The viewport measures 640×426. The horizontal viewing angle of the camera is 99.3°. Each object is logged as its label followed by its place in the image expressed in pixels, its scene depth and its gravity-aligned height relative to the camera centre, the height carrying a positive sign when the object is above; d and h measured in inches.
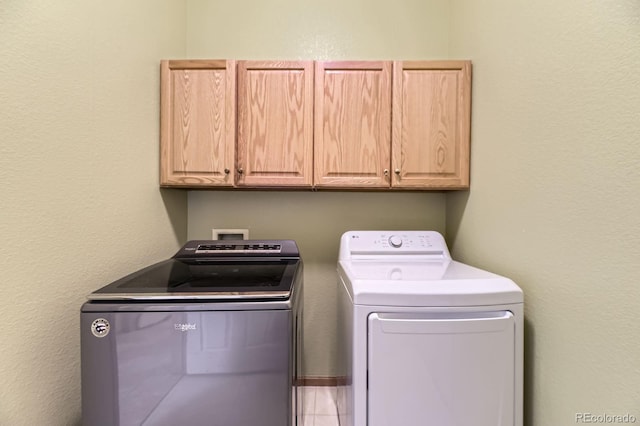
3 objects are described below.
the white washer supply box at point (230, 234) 70.1 -7.1
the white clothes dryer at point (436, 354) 34.1 -18.5
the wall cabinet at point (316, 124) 56.7 +17.5
